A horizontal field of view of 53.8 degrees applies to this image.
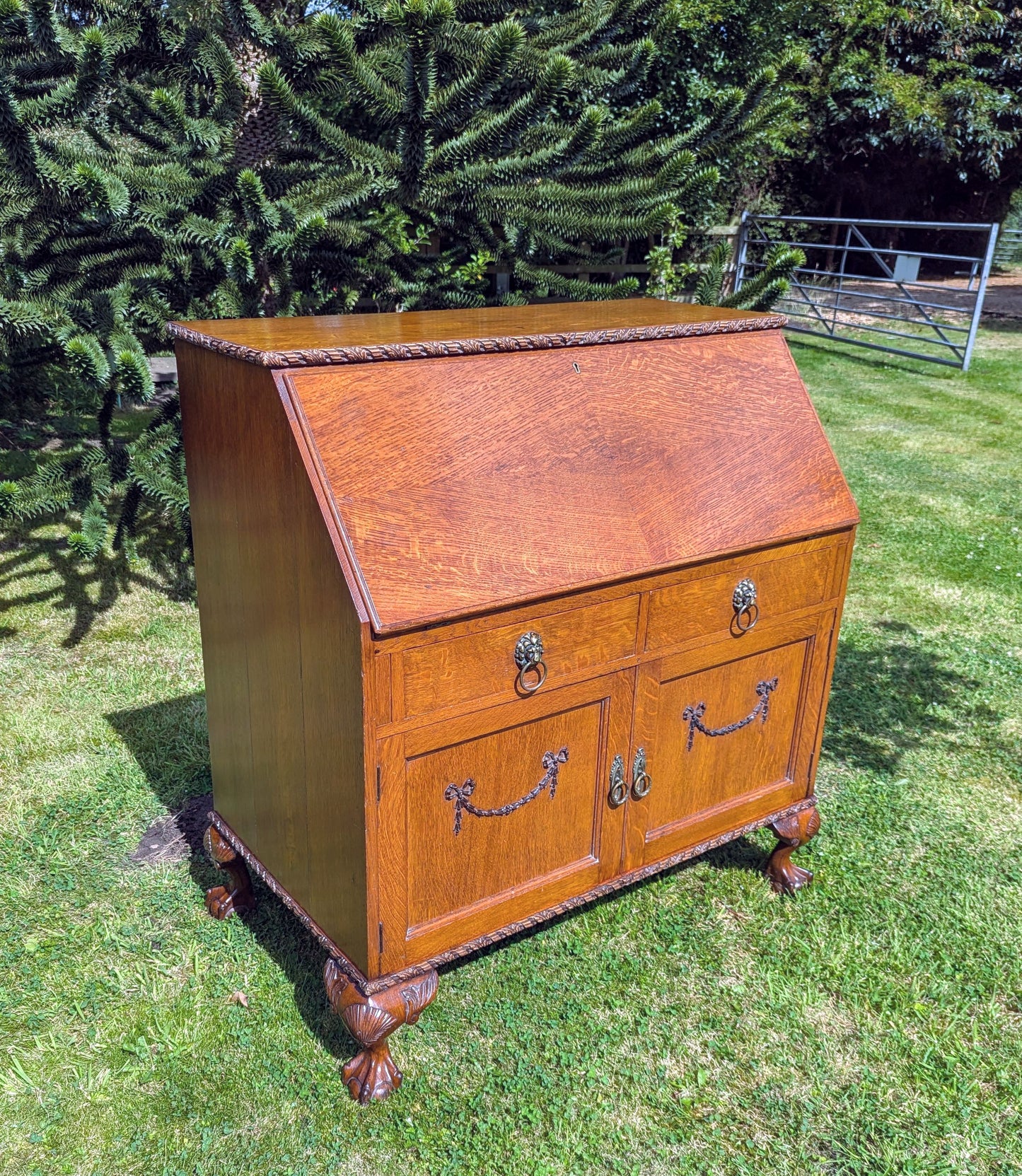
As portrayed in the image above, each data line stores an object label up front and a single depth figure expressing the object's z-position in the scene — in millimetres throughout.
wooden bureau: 2178
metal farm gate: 11961
